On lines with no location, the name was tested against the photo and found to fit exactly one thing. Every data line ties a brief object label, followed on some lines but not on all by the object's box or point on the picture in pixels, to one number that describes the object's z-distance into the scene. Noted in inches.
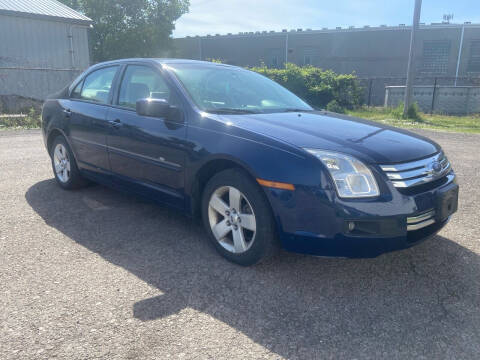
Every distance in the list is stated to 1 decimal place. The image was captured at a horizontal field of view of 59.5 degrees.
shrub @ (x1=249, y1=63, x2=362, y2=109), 705.0
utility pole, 533.6
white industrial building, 658.2
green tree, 1507.1
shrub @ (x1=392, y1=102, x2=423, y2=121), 572.4
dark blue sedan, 105.3
